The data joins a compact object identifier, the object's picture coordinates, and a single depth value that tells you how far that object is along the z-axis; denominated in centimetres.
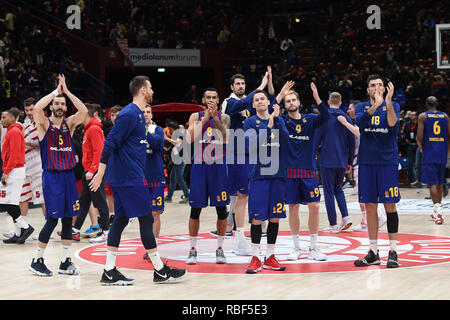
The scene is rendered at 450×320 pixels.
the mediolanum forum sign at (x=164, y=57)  2359
